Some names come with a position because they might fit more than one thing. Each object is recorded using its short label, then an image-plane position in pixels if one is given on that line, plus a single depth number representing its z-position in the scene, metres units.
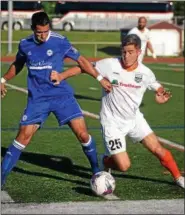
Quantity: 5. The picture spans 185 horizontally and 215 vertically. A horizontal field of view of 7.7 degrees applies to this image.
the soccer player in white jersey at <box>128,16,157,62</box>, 29.44
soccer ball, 15.24
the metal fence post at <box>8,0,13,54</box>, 54.77
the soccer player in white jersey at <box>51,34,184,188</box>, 15.47
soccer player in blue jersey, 15.34
